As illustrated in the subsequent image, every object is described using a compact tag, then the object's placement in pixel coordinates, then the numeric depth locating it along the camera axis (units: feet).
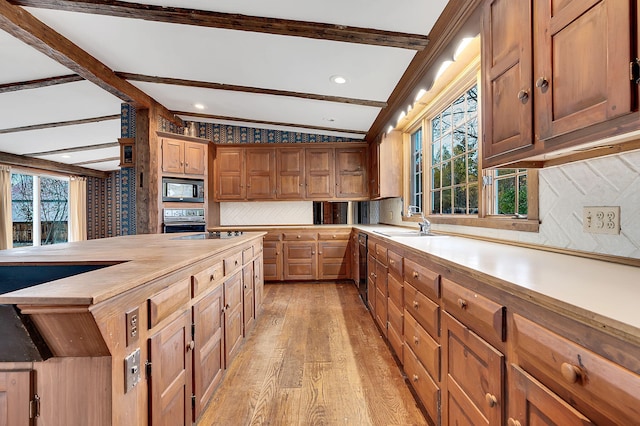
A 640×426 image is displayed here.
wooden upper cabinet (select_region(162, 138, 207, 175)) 13.69
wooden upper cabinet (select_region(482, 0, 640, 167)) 2.60
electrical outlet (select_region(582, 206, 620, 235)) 3.70
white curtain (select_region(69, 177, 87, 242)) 24.52
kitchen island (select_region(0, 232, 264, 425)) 2.44
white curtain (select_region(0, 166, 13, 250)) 18.44
